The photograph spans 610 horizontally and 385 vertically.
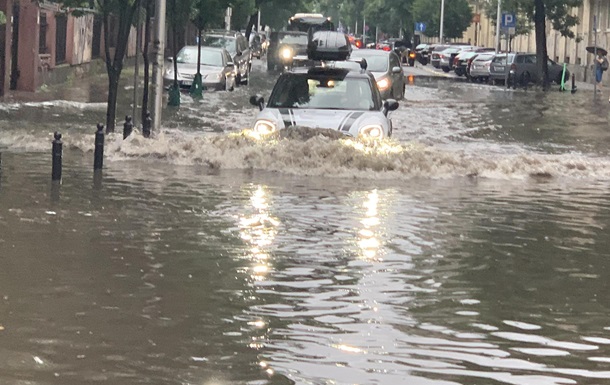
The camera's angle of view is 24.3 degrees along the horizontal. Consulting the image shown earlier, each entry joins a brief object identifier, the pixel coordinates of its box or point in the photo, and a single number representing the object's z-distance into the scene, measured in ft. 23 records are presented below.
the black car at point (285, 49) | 217.36
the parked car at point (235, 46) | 168.76
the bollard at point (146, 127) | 79.00
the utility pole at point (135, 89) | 89.50
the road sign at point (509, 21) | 193.47
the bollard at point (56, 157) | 55.93
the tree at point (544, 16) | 193.57
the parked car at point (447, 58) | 262.80
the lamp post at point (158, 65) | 80.89
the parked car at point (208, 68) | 146.61
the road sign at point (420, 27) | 360.07
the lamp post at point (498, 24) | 247.21
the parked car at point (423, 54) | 308.60
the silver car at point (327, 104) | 67.56
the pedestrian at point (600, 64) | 181.06
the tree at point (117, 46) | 83.61
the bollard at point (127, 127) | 74.33
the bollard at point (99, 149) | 61.67
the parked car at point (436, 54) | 280.92
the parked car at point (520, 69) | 197.67
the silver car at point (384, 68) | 124.98
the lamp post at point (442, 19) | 338.38
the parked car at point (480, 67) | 217.15
